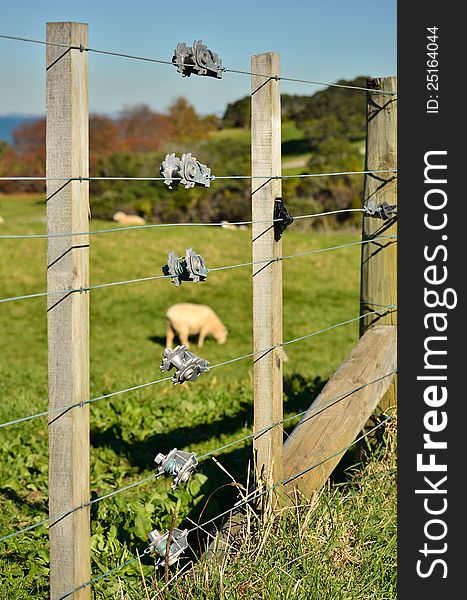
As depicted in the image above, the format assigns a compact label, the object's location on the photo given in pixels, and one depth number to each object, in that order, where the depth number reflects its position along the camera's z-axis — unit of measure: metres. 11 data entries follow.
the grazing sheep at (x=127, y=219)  21.33
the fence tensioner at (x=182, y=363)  3.28
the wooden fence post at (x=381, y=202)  4.95
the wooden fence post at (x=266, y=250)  3.67
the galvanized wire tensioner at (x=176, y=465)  3.31
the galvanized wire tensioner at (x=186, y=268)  3.21
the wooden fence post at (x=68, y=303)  2.78
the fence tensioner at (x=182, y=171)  3.17
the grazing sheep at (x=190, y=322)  12.57
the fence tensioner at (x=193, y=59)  3.33
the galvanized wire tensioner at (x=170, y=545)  3.32
